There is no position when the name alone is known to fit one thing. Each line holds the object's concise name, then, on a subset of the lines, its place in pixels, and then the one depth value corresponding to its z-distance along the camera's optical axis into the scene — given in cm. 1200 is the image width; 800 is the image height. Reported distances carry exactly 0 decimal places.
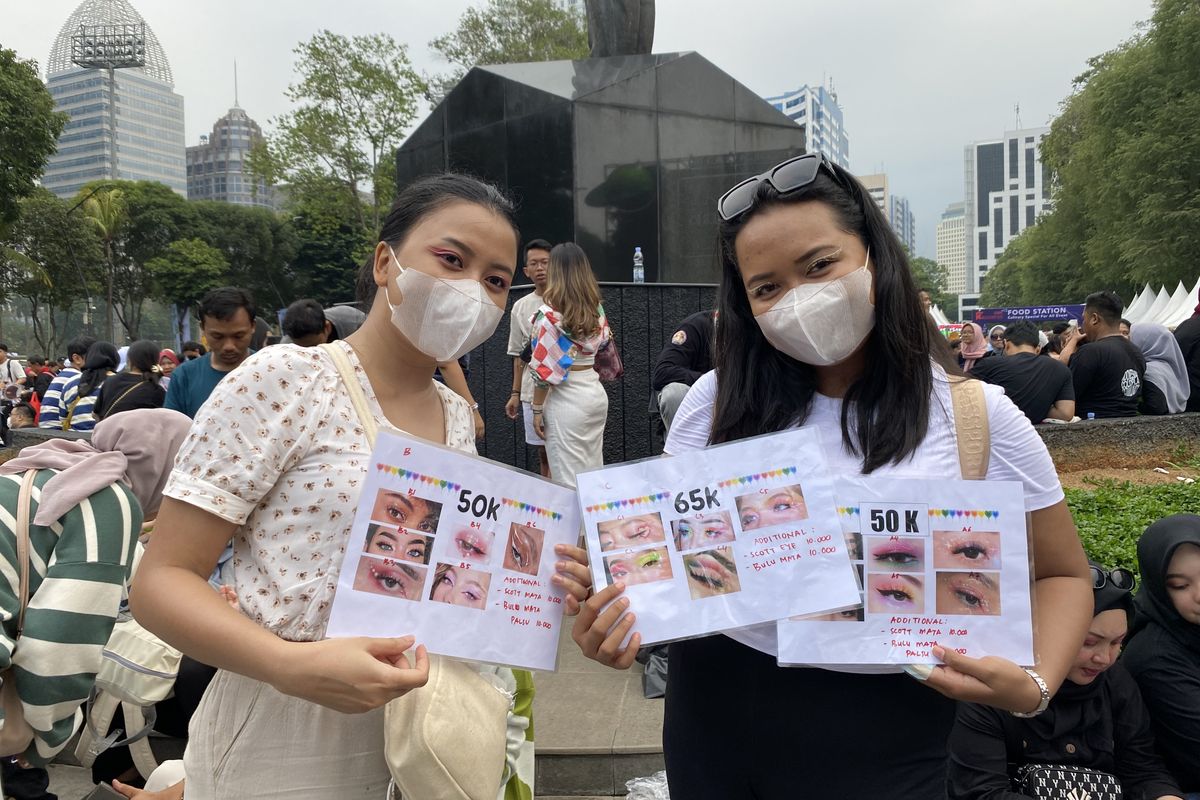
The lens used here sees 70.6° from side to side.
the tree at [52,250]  3509
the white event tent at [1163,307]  2559
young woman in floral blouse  127
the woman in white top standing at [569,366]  525
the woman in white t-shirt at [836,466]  143
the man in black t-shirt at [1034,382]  748
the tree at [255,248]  4875
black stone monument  788
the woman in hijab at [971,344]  991
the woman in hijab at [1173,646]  284
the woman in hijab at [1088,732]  274
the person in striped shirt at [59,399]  946
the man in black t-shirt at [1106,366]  802
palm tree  4028
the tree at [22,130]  2050
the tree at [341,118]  2805
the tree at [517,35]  3388
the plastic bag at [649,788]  343
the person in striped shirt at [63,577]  202
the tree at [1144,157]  3034
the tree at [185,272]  4372
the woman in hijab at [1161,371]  862
